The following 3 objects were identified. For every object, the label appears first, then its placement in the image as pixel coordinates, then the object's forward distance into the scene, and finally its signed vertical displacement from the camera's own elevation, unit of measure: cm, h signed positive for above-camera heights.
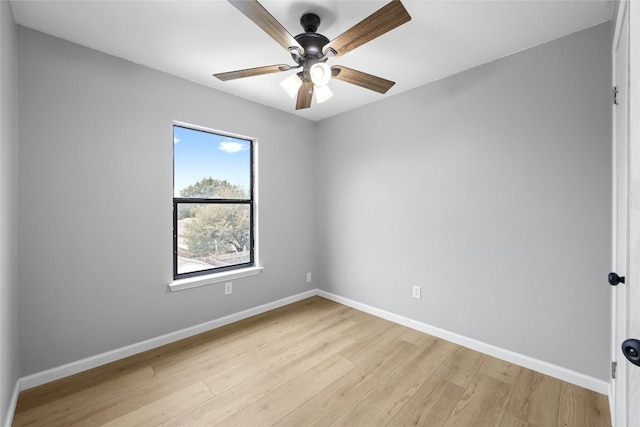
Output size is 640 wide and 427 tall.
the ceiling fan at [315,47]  132 +97
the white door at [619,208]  115 +2
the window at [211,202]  264 +12
